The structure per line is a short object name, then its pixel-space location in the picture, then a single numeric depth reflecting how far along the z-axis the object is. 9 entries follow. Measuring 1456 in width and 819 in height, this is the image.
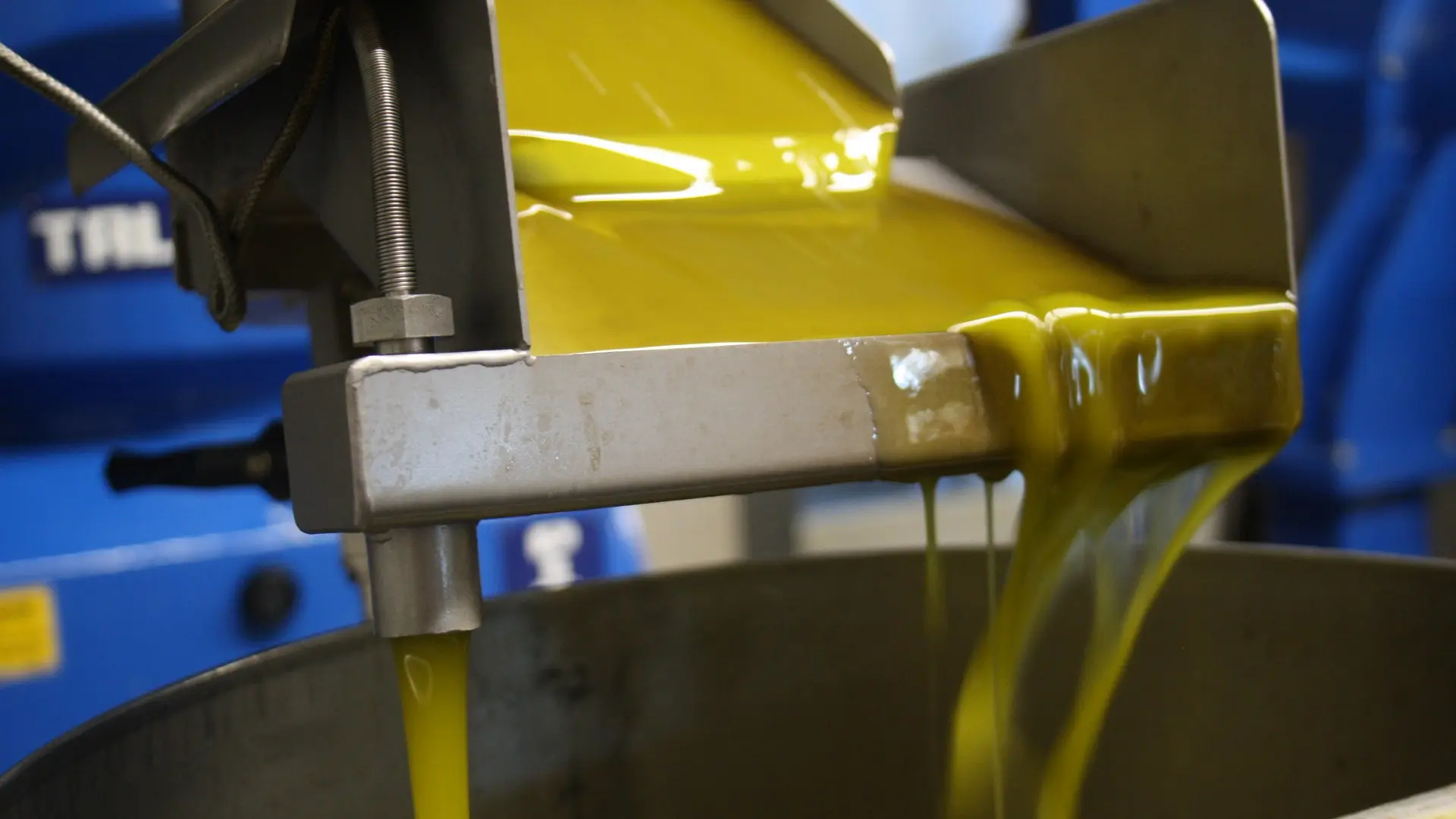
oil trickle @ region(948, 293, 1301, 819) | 0.43
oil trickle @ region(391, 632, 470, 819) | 0.45
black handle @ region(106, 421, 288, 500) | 0.60
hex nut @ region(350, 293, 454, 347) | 0.35
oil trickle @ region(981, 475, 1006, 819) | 0.62
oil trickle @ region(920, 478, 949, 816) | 0.72
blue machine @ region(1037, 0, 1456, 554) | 1.33
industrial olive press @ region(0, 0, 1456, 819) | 0.36
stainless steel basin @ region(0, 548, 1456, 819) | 0.61
